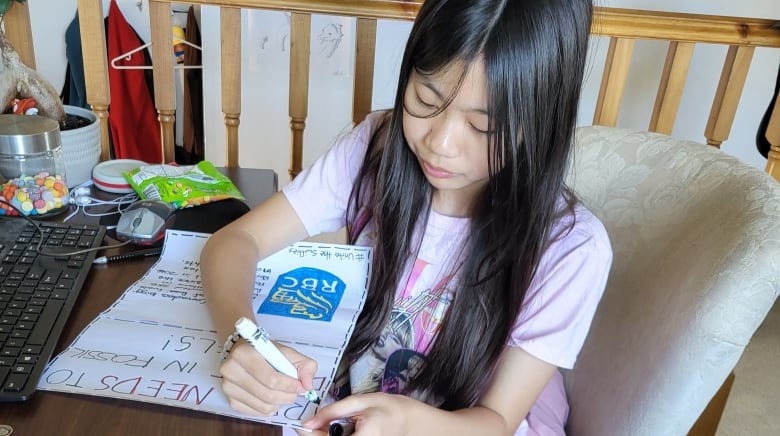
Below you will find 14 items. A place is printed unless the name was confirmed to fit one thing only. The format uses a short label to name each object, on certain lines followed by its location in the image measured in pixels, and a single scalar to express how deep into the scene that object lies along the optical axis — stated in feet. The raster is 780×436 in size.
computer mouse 2.80
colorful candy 2.94
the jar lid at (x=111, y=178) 3.34
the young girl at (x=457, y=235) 2.15
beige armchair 2.10
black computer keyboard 1.89
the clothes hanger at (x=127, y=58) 7.85
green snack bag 3.21
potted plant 3.26
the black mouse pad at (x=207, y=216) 3.04
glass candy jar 2.95
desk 1.74
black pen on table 2.64
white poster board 1.90
